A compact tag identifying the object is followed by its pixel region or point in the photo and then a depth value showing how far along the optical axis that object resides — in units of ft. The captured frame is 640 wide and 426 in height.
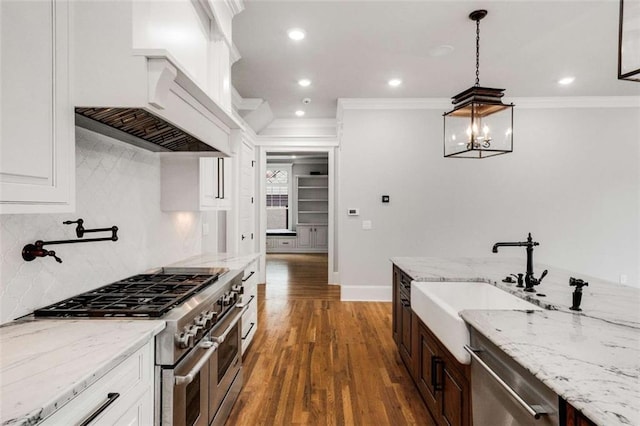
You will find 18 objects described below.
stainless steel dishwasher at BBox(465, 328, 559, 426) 3.36
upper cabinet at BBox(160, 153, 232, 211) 8.14
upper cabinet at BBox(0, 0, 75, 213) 3.16
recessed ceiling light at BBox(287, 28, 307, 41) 9.81
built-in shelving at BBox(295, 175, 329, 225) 34.19
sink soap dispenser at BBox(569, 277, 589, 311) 5.16
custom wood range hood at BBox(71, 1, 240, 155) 4.16
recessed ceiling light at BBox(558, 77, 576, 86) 13.70
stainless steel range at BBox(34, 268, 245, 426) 4.36
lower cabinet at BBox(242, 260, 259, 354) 9.57
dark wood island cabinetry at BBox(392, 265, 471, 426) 5.38
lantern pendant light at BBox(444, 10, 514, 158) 7.97
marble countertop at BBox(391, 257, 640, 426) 2.80
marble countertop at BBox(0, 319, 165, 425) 2.52
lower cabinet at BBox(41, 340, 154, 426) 2.87
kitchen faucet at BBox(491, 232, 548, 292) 6.44
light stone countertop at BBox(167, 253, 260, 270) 8.29
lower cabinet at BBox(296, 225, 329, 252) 33.60
